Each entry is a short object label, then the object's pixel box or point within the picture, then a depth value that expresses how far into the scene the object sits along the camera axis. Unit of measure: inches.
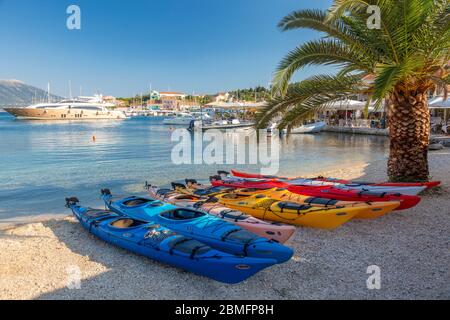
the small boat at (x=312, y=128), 1594.5
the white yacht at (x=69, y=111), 3375.5
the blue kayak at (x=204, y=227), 209.2
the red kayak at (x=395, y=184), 332.2
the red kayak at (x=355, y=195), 297.4
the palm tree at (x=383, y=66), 307.6
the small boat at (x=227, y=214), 245.8
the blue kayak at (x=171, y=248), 192.5
